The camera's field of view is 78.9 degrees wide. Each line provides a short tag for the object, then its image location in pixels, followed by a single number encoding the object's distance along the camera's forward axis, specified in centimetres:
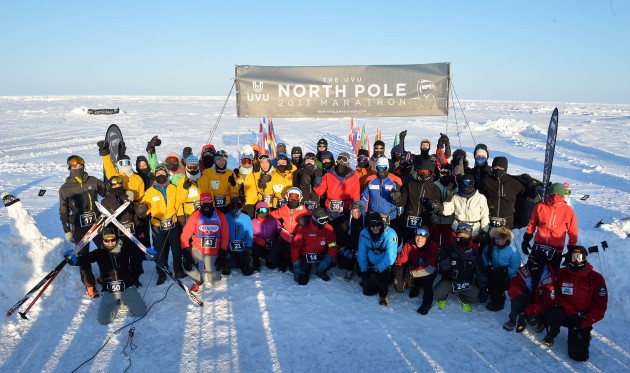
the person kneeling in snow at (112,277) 501
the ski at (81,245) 482
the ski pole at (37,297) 479
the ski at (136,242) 524
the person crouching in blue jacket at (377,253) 555
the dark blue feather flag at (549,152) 624
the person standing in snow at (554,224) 534
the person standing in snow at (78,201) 577
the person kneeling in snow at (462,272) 526
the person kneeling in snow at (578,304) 435
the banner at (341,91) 836
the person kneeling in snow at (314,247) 604
